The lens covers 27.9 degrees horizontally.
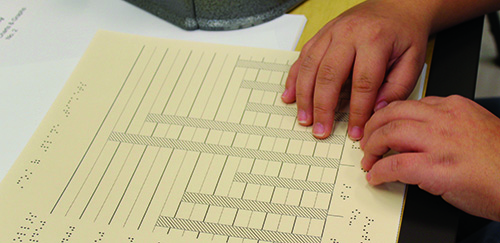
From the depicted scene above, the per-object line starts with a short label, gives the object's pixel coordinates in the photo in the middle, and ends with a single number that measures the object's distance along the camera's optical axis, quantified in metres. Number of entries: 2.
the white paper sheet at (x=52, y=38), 0.78
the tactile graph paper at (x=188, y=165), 0.70
